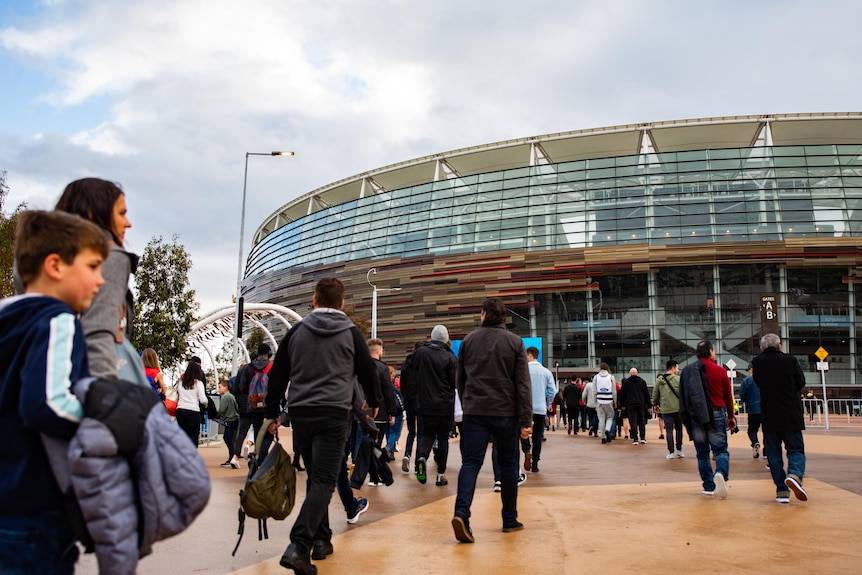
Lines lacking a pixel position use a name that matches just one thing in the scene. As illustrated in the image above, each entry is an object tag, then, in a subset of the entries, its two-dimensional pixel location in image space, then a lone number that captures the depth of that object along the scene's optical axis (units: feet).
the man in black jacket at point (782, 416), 25.95
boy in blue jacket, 7.09
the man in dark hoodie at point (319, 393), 16.02
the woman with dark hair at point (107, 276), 8.48
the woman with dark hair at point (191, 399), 37.11
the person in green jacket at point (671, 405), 45.96
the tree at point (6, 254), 79.46
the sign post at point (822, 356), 95.78
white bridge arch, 90.19
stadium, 171.73
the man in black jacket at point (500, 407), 20.40
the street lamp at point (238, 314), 72.18
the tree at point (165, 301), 78.59
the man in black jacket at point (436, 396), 31.89
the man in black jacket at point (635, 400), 57.82
